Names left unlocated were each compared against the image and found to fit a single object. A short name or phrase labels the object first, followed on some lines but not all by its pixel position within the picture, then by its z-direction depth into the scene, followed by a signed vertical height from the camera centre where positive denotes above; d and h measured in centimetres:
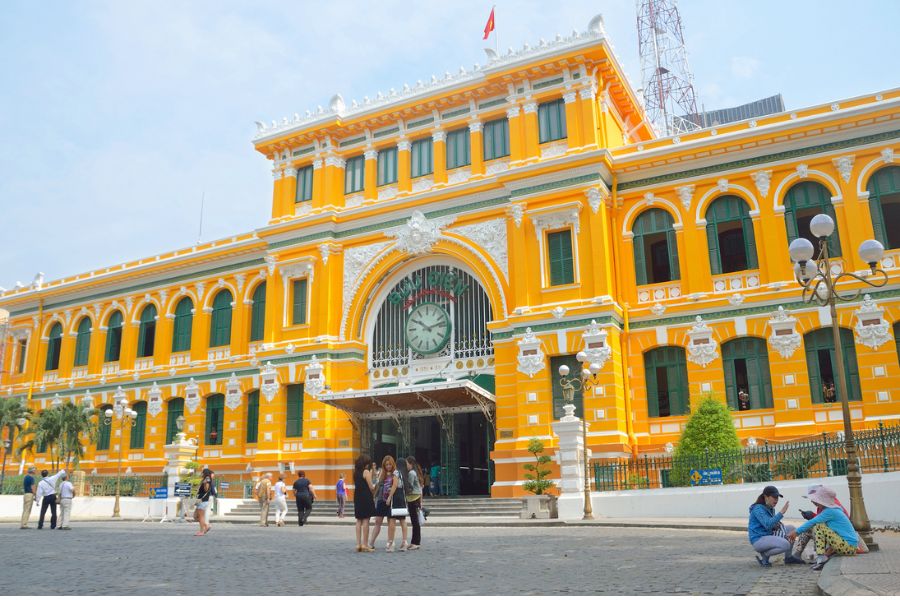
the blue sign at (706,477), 1934 +3
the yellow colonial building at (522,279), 2431 +712
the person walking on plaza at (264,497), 2230 -33
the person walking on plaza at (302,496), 2278 -32
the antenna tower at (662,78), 4450 +2296
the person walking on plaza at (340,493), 2523 -30
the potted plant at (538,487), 2086 -17
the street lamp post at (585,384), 1928 +271
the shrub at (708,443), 1967 +91
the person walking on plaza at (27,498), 2128 -23
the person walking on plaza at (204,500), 1850 -32
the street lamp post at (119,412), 2927 +329
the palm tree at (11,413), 3644 +357
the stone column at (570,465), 1997 +40
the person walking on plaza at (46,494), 2050 -13
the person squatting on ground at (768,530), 959 -67
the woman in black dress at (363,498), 1344 -24
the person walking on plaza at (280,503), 2209 -51
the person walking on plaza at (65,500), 2062 -29
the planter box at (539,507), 2083 -69
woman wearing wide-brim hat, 938 -68
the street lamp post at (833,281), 1109 +324
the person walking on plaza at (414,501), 1366 -32
